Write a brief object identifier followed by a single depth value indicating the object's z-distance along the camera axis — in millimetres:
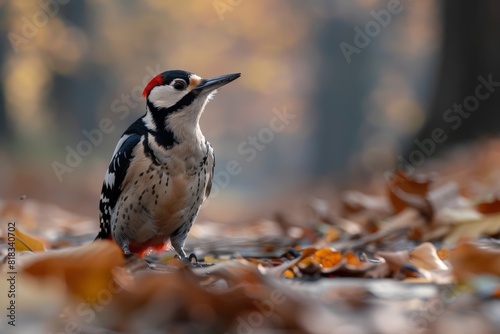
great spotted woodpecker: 8195
